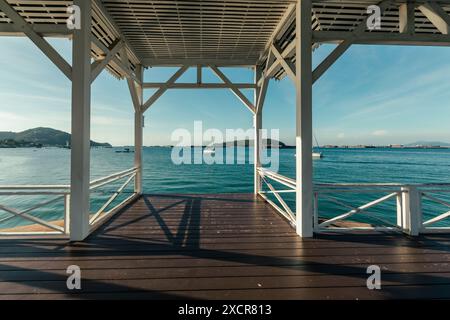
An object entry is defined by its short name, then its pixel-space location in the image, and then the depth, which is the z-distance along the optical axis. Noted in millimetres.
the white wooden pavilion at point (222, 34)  2531
